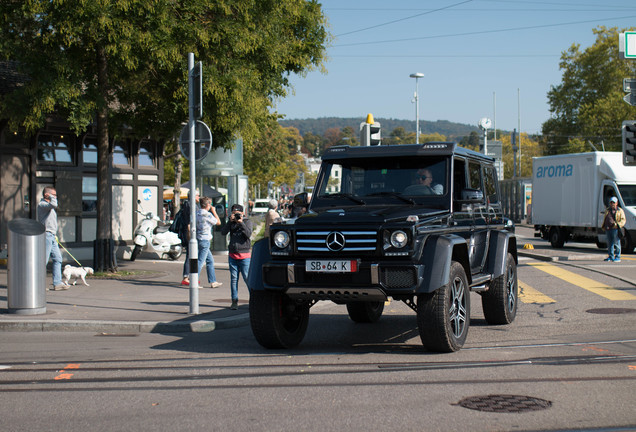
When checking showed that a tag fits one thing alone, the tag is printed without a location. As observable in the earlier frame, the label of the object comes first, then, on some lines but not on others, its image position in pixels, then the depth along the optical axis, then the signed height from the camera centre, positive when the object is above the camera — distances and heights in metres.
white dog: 14.68 -1.34
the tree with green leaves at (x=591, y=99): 62.94 +8.87
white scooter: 21.86 -1.03
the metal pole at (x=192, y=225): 11.49 -0.33
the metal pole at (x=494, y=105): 97.41 +12.16
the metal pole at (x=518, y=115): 95.88 +10.75
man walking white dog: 14.15 -0.29
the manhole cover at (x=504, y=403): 5.76 -1.52
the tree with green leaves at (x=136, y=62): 14.90 +2.90
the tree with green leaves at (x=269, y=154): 48.72 +3.09
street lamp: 49.42 +8.08
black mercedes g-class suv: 7.71 -0.46
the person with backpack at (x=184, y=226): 14.97 -0.45
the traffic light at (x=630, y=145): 18.45 +1.36
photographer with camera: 12.48 -0.65
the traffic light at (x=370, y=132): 15.73 +1.43
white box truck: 24.98 +0.27
